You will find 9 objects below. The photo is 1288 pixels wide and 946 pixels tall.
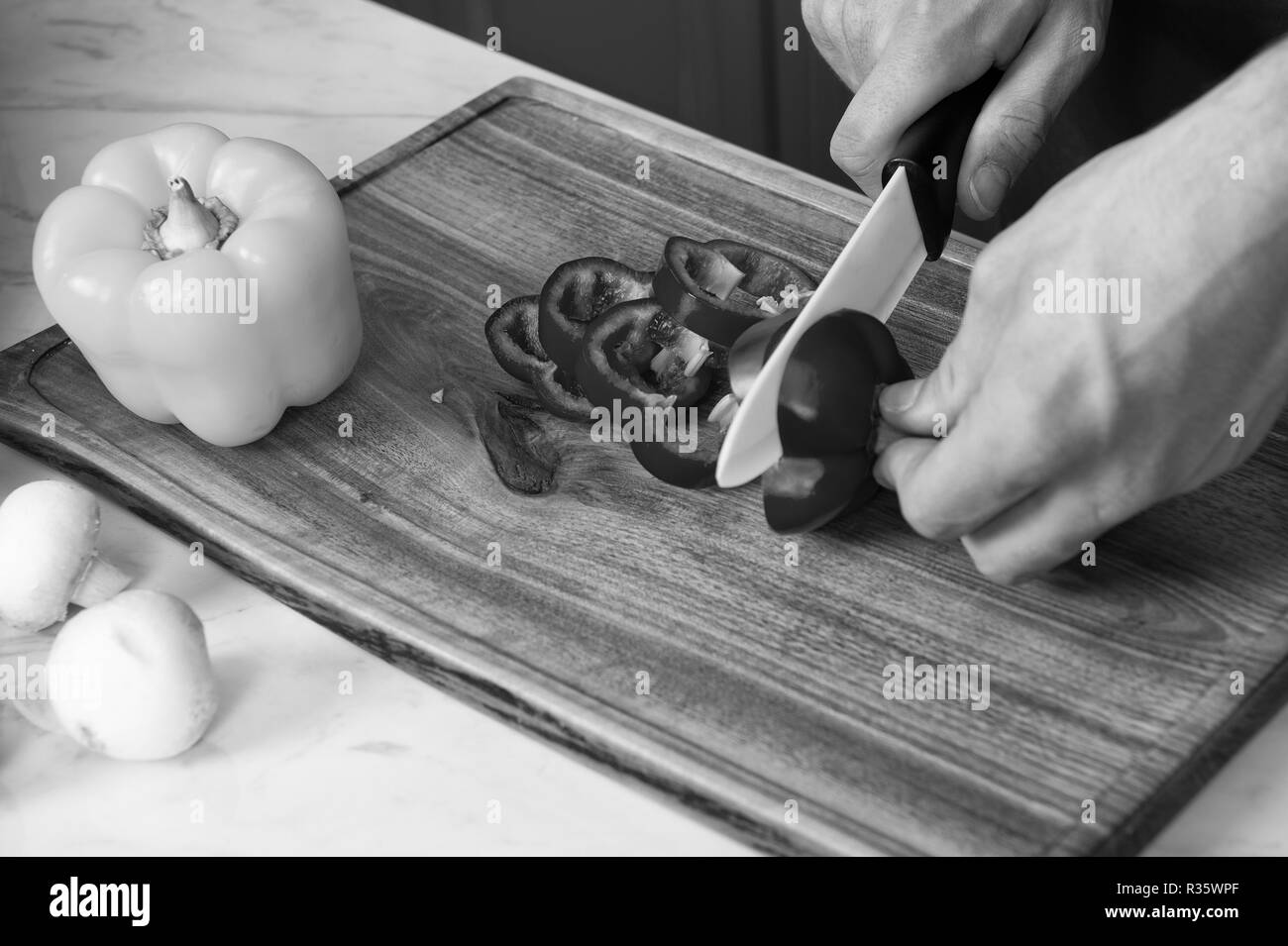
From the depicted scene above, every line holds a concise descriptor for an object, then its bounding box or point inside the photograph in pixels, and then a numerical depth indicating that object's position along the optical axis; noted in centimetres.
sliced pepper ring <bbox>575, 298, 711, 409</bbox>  70
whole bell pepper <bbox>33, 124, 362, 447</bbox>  68
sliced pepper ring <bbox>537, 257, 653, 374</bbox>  72
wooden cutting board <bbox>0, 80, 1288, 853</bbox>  60
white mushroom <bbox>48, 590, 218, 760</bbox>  61
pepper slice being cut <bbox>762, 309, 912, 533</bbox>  64
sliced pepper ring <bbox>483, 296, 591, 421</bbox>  72
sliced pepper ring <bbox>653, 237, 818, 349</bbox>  71
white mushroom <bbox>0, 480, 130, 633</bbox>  64
